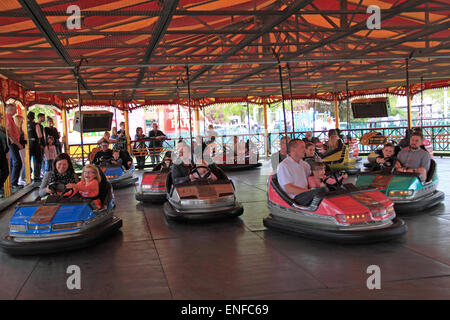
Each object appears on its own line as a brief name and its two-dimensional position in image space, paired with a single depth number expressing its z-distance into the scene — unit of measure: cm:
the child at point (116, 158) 772
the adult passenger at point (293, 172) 377
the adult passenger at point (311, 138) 920
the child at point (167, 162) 627
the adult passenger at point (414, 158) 482
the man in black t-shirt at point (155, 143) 1174
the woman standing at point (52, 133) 848
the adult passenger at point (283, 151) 570
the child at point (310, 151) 600
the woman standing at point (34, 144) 789
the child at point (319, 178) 374
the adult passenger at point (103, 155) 774
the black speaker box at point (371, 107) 1030
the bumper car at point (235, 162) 986
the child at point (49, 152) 821
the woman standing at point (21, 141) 665
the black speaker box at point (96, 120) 840
